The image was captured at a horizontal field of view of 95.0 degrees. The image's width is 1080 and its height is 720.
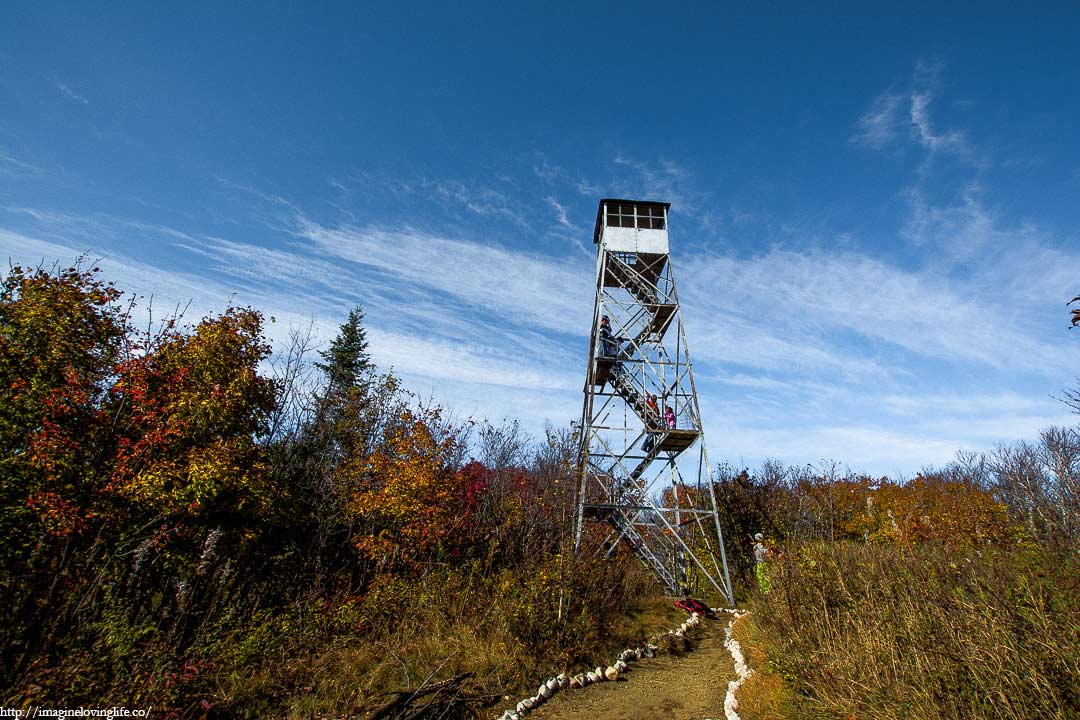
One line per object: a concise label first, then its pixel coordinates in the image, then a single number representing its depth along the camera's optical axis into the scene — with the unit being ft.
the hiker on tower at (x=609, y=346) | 54.60
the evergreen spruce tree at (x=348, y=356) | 99.76
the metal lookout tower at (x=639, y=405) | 50.44
